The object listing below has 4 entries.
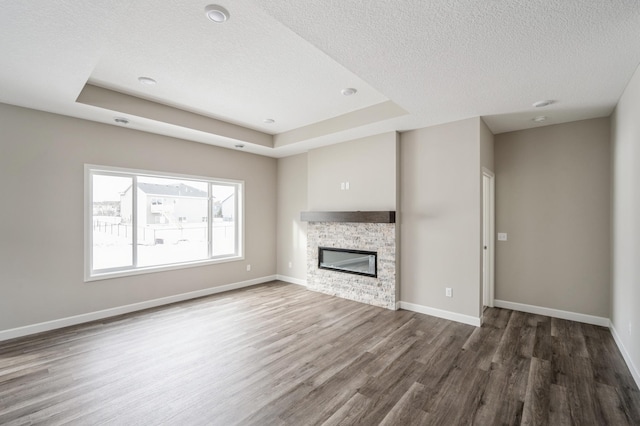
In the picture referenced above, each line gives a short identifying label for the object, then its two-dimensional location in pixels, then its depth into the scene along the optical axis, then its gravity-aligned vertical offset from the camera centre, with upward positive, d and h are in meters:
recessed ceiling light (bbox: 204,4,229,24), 2.10 +1.48
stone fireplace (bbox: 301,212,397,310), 4.50 -0.63
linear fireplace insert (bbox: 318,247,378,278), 4.72 -0.84
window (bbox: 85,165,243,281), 4.14 -0.13
